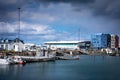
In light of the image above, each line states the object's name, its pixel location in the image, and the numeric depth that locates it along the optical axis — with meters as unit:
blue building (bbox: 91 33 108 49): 159.25
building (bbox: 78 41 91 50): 155.88
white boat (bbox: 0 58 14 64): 54.65
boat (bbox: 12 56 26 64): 56.31
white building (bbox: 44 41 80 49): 155.38
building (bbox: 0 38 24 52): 86.06
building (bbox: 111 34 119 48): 166.62
